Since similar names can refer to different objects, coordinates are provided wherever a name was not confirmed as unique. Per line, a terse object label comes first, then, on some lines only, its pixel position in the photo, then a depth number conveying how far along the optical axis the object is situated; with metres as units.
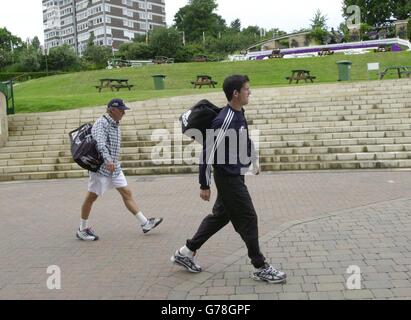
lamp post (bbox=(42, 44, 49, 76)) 51.91
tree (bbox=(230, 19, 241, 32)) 131.48
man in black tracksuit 4.21
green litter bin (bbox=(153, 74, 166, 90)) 24.22
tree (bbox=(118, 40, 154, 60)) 56.72
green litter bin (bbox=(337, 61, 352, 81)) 22.28
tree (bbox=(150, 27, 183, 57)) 55.80
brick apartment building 104.69
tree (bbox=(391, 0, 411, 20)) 65.25
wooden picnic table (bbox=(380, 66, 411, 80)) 21.34
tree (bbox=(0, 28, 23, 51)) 85.25
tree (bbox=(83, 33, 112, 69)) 55.22
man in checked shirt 5.82
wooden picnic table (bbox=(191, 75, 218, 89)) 24.34
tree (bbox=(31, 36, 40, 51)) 94.79
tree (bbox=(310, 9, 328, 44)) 51.69
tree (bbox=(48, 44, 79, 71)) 52.25
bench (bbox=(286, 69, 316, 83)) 23.54
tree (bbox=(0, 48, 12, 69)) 58.69
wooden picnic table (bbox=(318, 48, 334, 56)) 37.64
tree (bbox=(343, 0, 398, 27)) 67.69
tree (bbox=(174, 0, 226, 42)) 90.50
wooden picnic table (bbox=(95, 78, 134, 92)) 24.89
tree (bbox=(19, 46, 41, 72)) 51.31
